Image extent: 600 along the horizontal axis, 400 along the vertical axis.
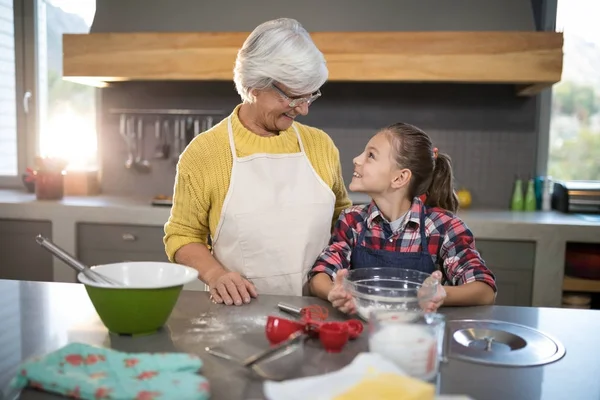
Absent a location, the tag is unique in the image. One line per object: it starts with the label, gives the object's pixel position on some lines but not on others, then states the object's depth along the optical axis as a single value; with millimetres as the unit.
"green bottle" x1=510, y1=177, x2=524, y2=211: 3295
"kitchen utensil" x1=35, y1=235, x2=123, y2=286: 1114
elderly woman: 1606
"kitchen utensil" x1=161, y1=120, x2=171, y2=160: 3609
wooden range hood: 2869
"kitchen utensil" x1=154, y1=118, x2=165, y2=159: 3617
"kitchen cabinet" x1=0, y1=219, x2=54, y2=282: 3146
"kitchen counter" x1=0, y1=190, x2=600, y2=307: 2797
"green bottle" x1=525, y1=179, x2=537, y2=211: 3268
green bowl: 1083
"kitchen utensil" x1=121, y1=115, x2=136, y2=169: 3635
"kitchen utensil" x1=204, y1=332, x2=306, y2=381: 969
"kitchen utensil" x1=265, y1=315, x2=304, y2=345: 1107
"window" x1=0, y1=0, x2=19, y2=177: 3740
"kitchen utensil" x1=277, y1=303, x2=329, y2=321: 1233
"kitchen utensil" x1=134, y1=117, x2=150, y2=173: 3635
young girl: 1582
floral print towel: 866
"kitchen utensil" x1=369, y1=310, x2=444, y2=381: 958
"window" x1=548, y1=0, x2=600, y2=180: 3508
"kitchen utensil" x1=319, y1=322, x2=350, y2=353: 1066
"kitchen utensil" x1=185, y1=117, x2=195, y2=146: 3576
